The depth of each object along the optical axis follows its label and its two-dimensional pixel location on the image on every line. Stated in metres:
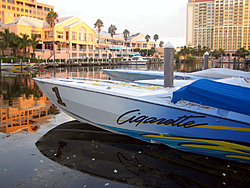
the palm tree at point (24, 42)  42.96
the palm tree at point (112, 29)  73.31
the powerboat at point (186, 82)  7.15
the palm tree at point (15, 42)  42.19
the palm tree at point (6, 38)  42.11
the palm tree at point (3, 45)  42.17
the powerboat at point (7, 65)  32.38
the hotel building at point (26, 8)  73.56
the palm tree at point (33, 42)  44.80
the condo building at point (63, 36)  50.19
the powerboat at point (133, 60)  62.50
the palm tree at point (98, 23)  64.12
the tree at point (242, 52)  95.17
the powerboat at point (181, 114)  4.54
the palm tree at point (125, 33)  80.69
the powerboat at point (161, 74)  10.72
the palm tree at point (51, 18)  47.21
